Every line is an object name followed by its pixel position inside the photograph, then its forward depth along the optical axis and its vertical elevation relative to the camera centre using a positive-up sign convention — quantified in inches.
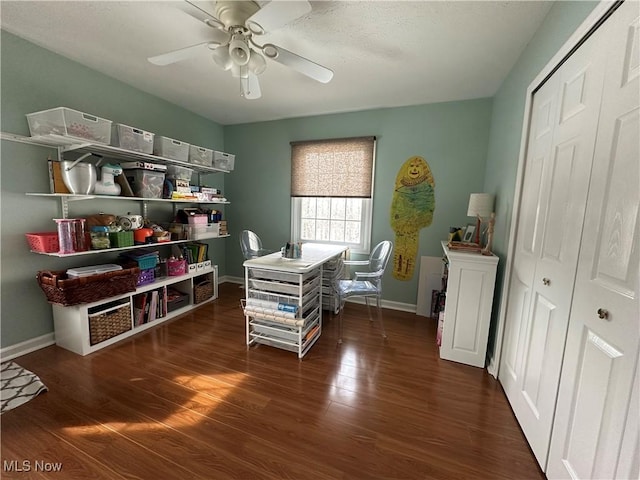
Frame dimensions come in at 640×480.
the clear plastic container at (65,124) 74.3 +23.1
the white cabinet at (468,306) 77.7 -28.6
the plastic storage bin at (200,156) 115.9 +23.3
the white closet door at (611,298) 31.4 -10.8
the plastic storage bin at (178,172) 110.7 +14.3
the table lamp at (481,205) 87.2 +4.1
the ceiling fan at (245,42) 48.9 +37.4
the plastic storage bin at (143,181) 97.2 +8.3
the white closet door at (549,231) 43.3 -2.3
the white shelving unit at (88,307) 79.3 -37.3
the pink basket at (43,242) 77.4 -13.6
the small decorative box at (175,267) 112.2 -28.6
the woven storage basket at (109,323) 84.3 -42.9
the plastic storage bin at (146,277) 99.7 -30.0
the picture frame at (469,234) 100.7 -7.0
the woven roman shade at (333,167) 126.5 +22.6
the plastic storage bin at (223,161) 128.7 +23.7
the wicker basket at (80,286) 77.4 -27.8
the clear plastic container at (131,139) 88.1 +23.1
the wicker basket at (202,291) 123.7 -43.5
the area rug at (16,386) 62.0 -50.3
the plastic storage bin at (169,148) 102.3 +23.3
